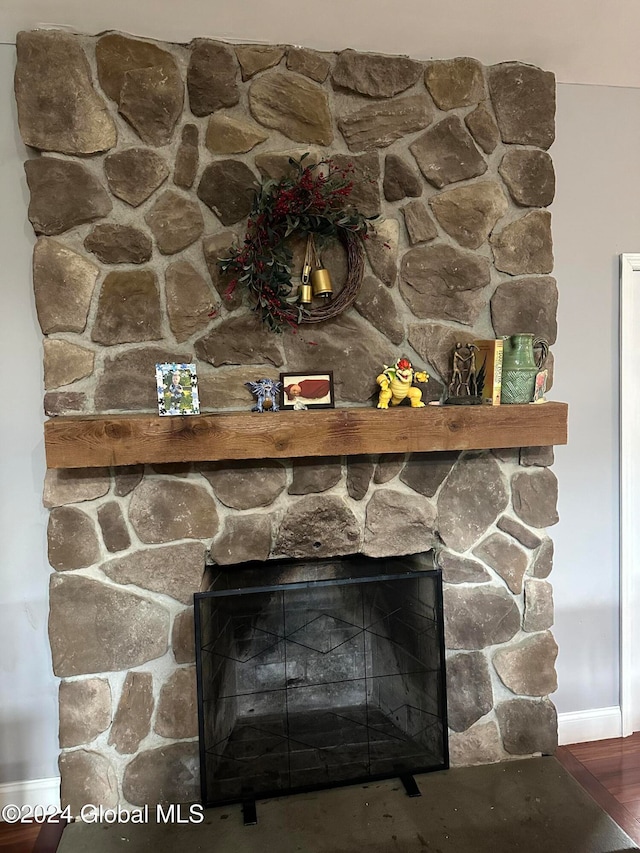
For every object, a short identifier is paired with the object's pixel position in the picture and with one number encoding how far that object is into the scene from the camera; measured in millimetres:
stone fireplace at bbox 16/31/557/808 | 1839
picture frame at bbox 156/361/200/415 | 1796
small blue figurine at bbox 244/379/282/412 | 1898
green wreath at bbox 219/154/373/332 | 1842
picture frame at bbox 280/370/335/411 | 1920
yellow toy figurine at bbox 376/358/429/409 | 1918
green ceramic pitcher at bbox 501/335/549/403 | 1956
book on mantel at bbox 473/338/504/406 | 1926
